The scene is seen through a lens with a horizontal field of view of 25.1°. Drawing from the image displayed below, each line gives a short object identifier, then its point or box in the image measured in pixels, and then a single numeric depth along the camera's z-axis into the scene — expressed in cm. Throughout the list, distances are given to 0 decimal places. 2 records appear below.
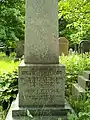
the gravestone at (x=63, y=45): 1182
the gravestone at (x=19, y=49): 1230
